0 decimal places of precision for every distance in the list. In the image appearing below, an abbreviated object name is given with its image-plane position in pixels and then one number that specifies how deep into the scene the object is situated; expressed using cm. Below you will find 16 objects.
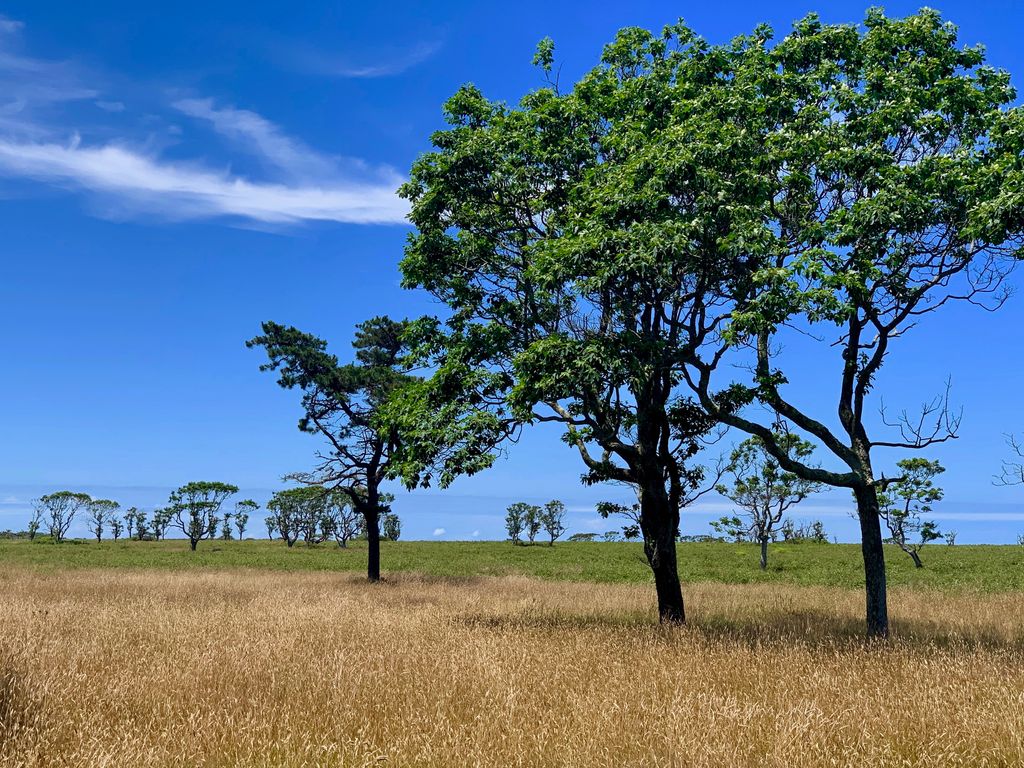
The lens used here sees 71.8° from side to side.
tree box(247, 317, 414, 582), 3338
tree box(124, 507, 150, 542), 12094
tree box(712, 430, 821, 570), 4549
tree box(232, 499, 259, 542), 11286
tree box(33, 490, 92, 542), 10712
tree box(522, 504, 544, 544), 10156
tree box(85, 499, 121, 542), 11388
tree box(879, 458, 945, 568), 4462
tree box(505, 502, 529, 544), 10144
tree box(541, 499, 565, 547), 10052
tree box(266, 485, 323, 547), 10256
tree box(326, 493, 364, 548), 8931
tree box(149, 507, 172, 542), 10631
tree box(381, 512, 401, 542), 11513
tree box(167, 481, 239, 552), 9450
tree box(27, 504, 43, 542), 10611
